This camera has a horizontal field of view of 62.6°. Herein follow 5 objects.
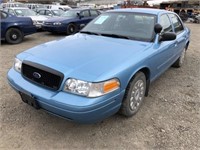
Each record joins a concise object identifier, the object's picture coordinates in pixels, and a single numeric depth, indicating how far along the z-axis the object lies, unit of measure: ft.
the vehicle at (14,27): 20.66
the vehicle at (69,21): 26.41
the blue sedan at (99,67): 6.26
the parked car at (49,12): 34.21
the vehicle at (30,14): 28.30
